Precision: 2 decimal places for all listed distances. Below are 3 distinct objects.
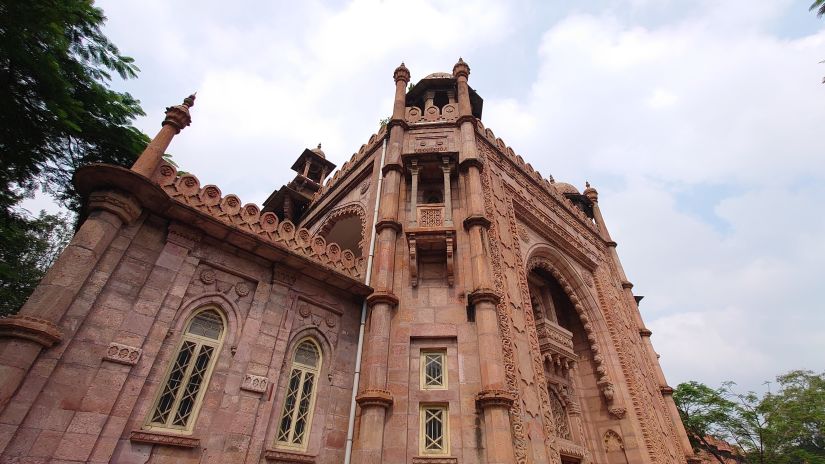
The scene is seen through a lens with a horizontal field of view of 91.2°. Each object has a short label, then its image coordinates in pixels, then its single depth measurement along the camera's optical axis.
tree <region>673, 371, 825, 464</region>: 22.17
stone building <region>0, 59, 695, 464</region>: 5.80
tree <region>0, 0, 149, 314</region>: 7.20
